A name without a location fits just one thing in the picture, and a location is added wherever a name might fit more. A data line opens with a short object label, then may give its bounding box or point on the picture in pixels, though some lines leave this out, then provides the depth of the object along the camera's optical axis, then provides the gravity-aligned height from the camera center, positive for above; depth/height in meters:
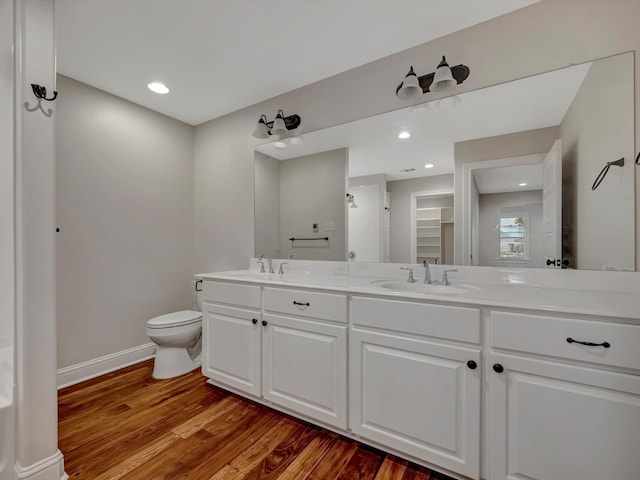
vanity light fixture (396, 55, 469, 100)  1.64 +0.93
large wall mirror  1.40 +0.36
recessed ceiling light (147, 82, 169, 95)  2.30 +1.21
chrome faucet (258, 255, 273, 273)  2.52 -0.20
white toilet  2.29 -0.82
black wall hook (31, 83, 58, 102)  1.26 +0.64
